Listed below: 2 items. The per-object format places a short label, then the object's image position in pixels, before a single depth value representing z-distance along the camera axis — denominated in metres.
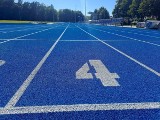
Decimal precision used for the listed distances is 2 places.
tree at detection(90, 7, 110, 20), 74.00
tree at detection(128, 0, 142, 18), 35.49
